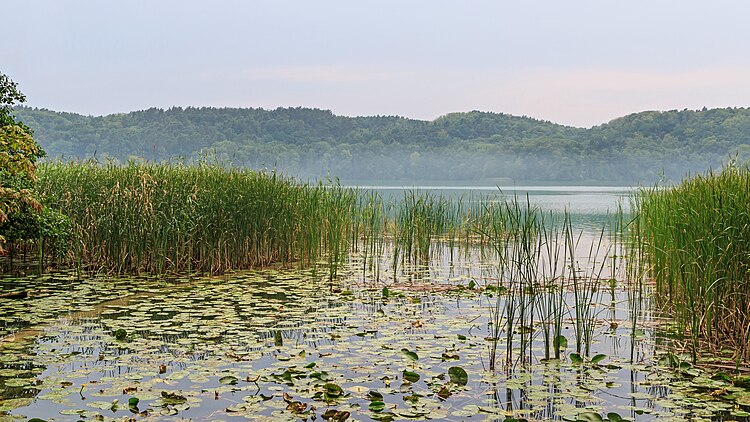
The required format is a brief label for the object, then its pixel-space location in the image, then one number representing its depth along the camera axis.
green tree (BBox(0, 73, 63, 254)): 7.00
